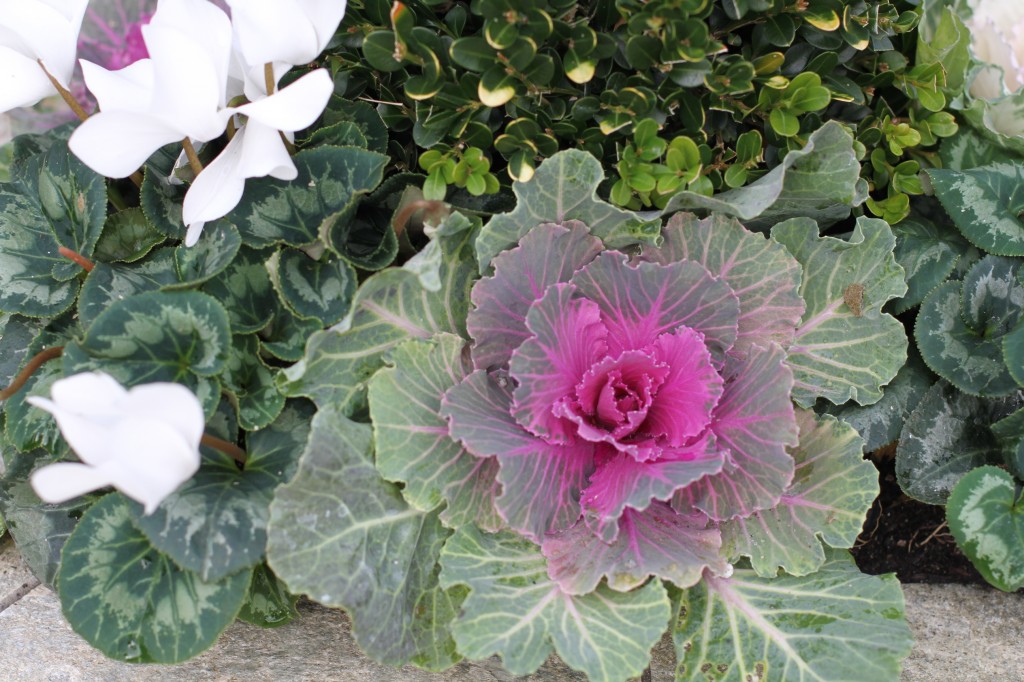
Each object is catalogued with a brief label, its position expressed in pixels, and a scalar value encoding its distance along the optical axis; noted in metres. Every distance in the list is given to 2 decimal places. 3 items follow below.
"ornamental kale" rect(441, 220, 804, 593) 0.94
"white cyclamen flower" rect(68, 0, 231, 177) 0.89
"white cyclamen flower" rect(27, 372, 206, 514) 0.84
